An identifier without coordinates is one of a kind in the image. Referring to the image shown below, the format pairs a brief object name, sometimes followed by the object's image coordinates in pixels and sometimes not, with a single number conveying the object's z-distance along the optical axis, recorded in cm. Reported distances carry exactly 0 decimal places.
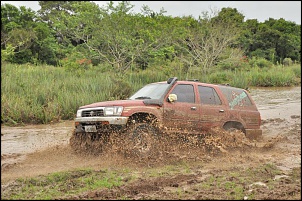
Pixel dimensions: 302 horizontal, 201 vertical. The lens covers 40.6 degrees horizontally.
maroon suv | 830
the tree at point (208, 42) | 2794
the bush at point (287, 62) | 3000
